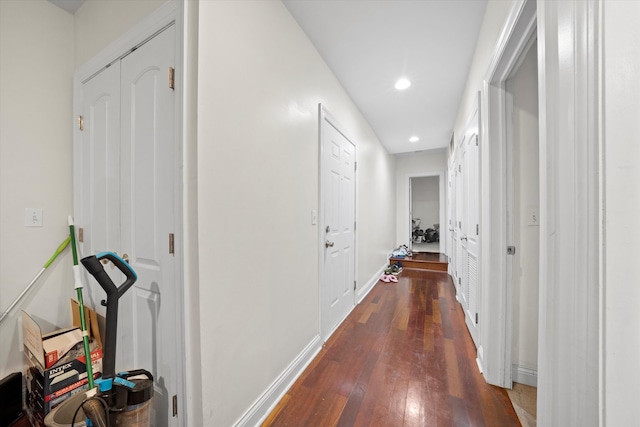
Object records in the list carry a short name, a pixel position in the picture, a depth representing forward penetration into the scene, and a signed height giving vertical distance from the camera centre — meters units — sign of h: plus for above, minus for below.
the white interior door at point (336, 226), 2.17 -0.15
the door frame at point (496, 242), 1.58 -0.20
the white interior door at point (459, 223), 2.98 -0.15
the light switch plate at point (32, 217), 1.50 -0.03
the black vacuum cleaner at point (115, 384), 0.97 -0.73
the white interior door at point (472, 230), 2.00 -0.17
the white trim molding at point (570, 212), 0.56 +0.00
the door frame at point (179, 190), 1.02 +0.10
